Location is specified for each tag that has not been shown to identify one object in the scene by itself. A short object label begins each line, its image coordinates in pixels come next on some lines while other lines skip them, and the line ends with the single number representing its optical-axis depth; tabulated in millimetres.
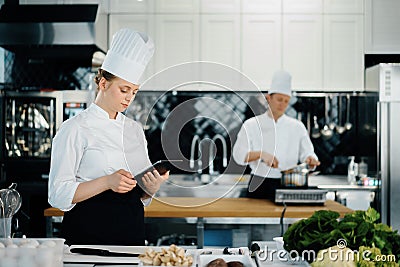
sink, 4885
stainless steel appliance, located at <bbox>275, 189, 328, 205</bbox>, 3709
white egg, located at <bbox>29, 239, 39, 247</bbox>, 1664
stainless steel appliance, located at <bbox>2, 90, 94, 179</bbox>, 4742
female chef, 2420
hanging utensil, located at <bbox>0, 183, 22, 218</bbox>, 2098
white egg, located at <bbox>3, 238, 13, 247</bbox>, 1728
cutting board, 1935
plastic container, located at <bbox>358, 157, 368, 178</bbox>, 5184
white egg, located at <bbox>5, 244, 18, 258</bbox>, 1621
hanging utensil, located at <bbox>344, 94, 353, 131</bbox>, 5332
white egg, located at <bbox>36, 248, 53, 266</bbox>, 1616
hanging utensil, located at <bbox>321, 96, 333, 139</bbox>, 5312
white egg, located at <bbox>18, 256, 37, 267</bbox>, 1617
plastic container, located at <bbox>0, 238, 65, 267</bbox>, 1617
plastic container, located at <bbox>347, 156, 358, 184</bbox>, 5027
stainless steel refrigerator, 4516
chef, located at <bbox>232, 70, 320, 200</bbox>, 4141
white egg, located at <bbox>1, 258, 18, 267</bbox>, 1616
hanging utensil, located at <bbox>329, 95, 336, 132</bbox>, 5340
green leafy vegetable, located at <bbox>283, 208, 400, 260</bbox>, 1693
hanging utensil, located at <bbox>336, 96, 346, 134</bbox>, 5332
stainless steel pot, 3783
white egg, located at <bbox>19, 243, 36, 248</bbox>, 1635
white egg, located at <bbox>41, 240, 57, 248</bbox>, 1646
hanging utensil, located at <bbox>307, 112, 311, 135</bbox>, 5328
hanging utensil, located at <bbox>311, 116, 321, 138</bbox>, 5305
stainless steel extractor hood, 4500
